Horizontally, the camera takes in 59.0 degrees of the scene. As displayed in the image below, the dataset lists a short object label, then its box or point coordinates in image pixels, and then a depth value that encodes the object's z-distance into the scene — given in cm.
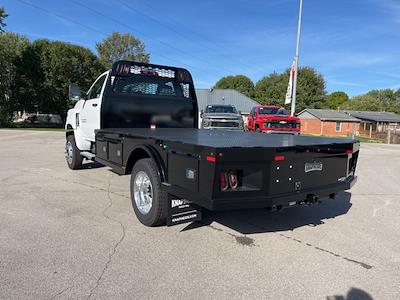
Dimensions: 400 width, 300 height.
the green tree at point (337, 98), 10235
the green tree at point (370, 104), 8519
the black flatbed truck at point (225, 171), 363
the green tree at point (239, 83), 8094
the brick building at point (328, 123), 5388
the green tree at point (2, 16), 3591
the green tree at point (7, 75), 3919
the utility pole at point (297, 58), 2342
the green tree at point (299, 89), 6681
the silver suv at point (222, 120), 1706
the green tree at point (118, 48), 6431
